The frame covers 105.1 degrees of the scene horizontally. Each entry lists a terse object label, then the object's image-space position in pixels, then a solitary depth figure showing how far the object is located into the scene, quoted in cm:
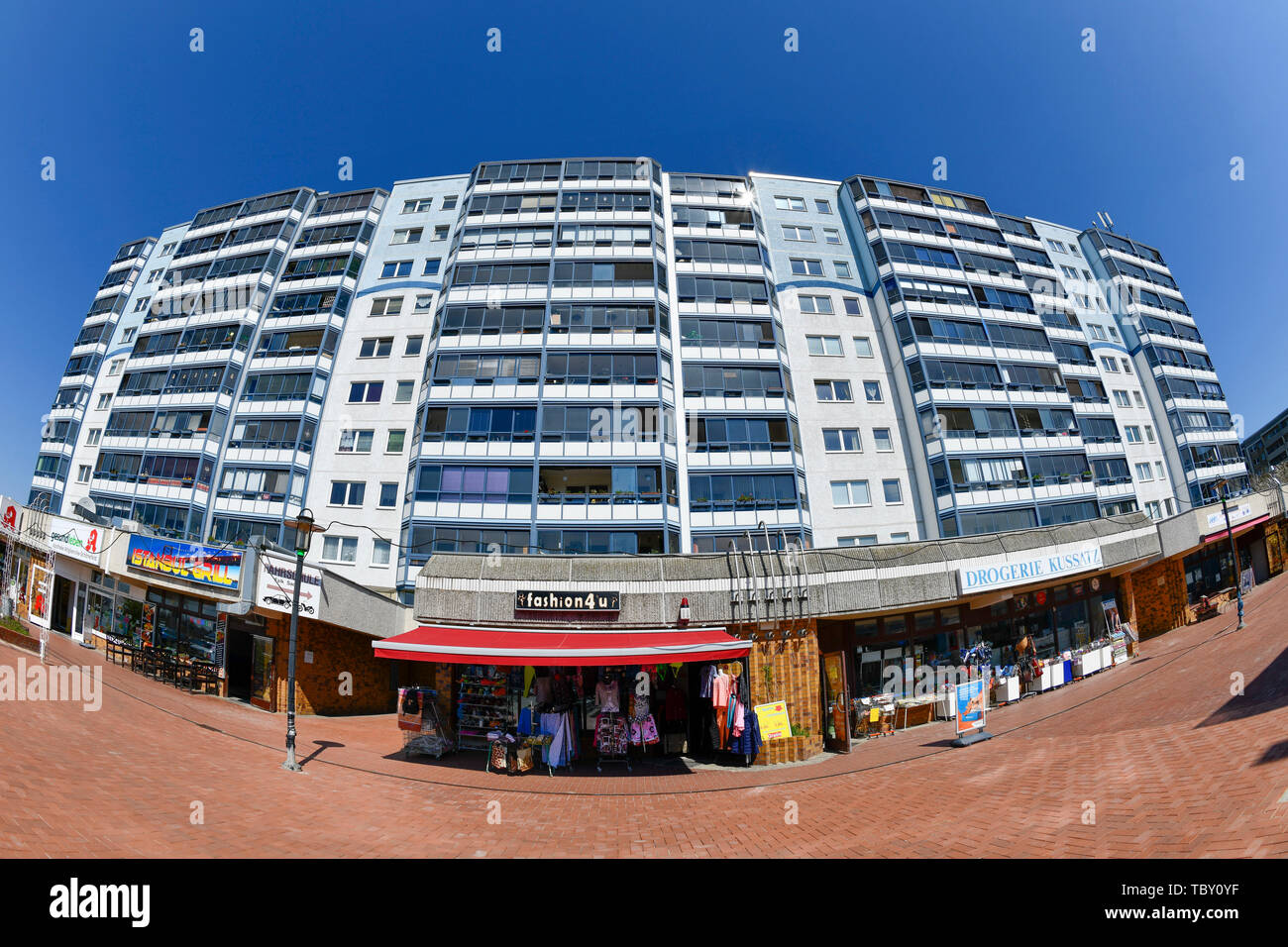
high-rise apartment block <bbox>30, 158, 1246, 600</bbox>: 2536
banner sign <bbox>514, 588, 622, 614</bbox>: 1455
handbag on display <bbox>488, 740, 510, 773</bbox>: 1251
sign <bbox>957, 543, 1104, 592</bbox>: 1697
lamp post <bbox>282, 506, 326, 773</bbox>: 1173
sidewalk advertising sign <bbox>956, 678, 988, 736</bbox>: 1405
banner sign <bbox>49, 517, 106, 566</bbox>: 2239
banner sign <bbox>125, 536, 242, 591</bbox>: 1895
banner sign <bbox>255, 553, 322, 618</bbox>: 1780
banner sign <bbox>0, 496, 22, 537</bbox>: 2527
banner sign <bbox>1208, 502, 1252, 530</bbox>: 2767
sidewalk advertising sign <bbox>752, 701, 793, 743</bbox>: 1341
